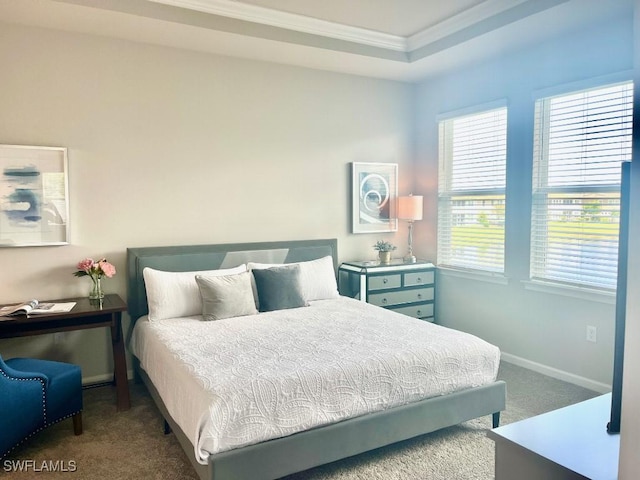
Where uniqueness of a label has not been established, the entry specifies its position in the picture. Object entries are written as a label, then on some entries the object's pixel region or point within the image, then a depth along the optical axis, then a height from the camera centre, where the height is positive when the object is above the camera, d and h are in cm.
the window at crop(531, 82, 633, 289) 348 +17
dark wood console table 312 -79
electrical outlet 364 -97
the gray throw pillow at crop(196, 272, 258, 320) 357 -68
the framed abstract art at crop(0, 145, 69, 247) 353 +7
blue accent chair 254 -108
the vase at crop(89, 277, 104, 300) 363 -64
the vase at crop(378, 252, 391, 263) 493 -53
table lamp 500 -4
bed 224 -91
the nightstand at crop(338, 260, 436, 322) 461 -78
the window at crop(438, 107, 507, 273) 442 +14
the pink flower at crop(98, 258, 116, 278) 360 -46
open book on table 318 -70
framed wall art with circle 502 +9
